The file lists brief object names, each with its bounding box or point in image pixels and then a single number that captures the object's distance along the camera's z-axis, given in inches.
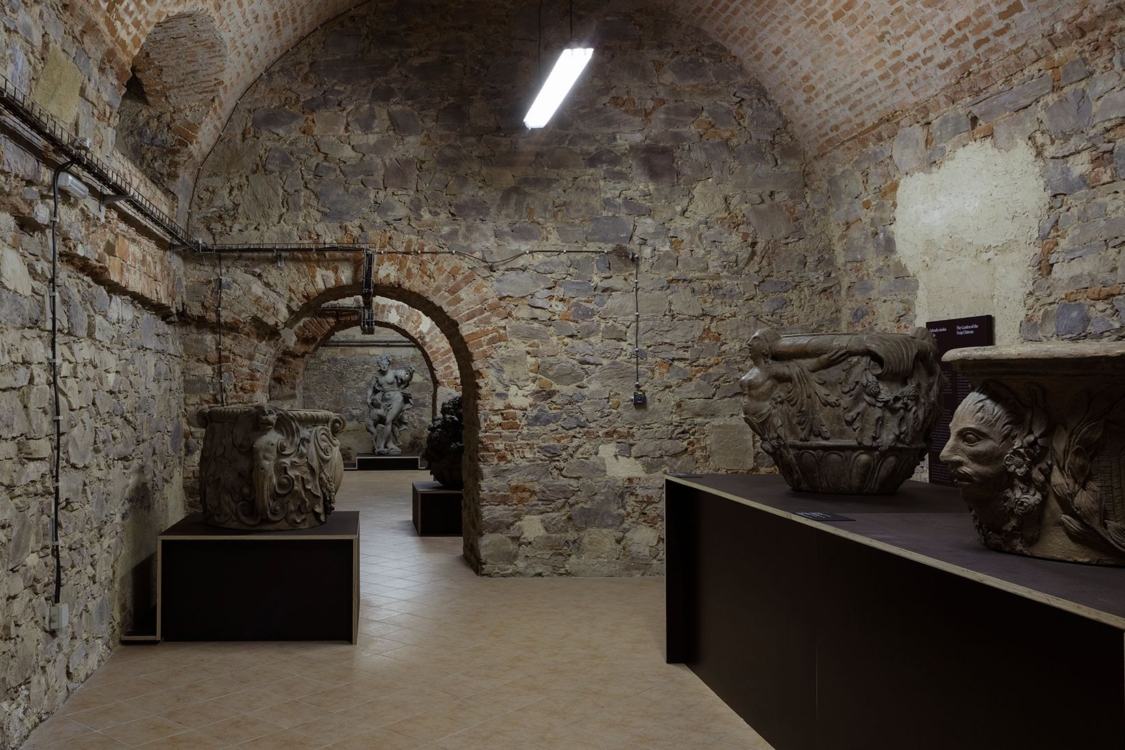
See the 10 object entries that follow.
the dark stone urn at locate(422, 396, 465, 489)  336.8
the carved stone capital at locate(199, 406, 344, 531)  187.6
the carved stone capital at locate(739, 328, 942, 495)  135.6
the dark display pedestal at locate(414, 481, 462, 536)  331.0
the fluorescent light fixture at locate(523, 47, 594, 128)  200.8
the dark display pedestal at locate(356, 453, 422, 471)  626.8
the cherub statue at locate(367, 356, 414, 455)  643.5
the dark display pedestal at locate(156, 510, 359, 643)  184.5
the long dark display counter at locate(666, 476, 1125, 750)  75.0
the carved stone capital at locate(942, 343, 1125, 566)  80.4
